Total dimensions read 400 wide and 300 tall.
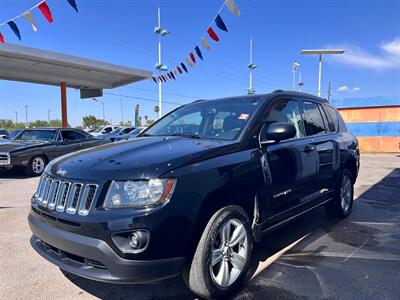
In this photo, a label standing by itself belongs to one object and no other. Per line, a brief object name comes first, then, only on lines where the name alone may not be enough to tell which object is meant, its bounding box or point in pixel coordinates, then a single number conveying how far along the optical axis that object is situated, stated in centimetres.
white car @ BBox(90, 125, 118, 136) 2885
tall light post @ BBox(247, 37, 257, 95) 4066
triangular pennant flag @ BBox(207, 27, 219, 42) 1007
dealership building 2031
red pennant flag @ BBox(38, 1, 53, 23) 810
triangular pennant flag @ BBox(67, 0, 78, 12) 748
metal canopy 1750
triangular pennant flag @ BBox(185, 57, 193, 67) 1444
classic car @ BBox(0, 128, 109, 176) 972
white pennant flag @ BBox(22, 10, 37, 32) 879
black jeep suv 250
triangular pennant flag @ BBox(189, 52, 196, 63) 1360
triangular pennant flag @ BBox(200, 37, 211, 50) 1102
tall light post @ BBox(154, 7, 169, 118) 2512
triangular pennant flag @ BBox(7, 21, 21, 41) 912
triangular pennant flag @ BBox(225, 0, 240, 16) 790
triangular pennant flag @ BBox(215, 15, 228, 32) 893
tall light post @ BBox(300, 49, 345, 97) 1923
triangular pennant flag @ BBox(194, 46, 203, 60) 1217
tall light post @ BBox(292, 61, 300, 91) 3860
